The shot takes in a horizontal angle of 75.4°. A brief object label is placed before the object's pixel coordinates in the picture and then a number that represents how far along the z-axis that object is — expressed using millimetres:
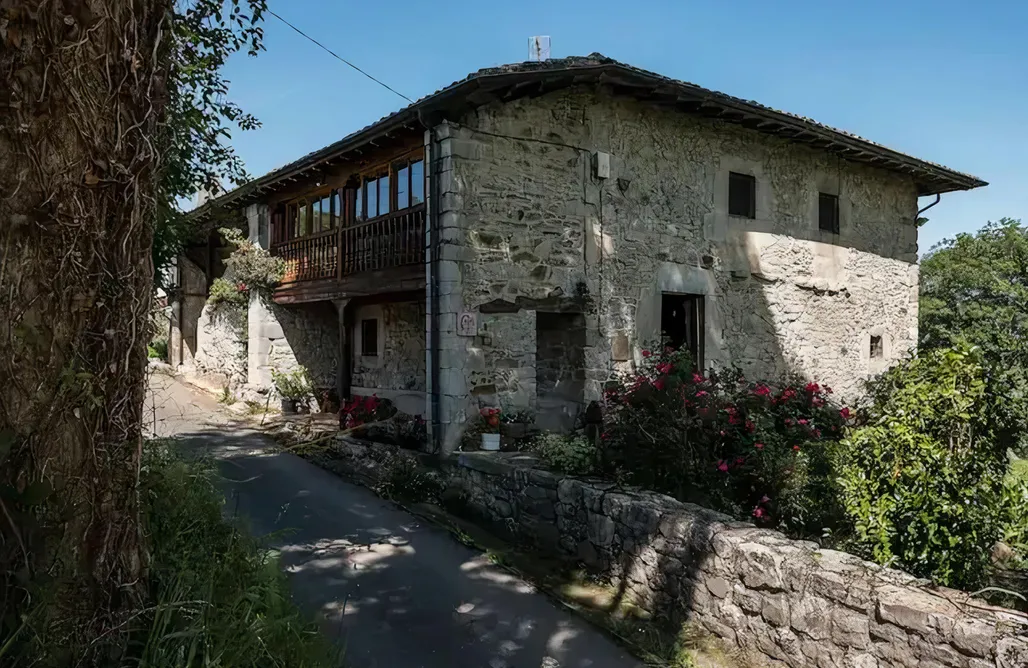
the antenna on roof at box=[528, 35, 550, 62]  9688
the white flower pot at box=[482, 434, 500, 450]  7605
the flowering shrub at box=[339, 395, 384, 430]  9445
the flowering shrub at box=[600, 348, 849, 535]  5922
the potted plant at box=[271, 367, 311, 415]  11977
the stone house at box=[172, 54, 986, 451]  7844
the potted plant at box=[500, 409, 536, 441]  7838
